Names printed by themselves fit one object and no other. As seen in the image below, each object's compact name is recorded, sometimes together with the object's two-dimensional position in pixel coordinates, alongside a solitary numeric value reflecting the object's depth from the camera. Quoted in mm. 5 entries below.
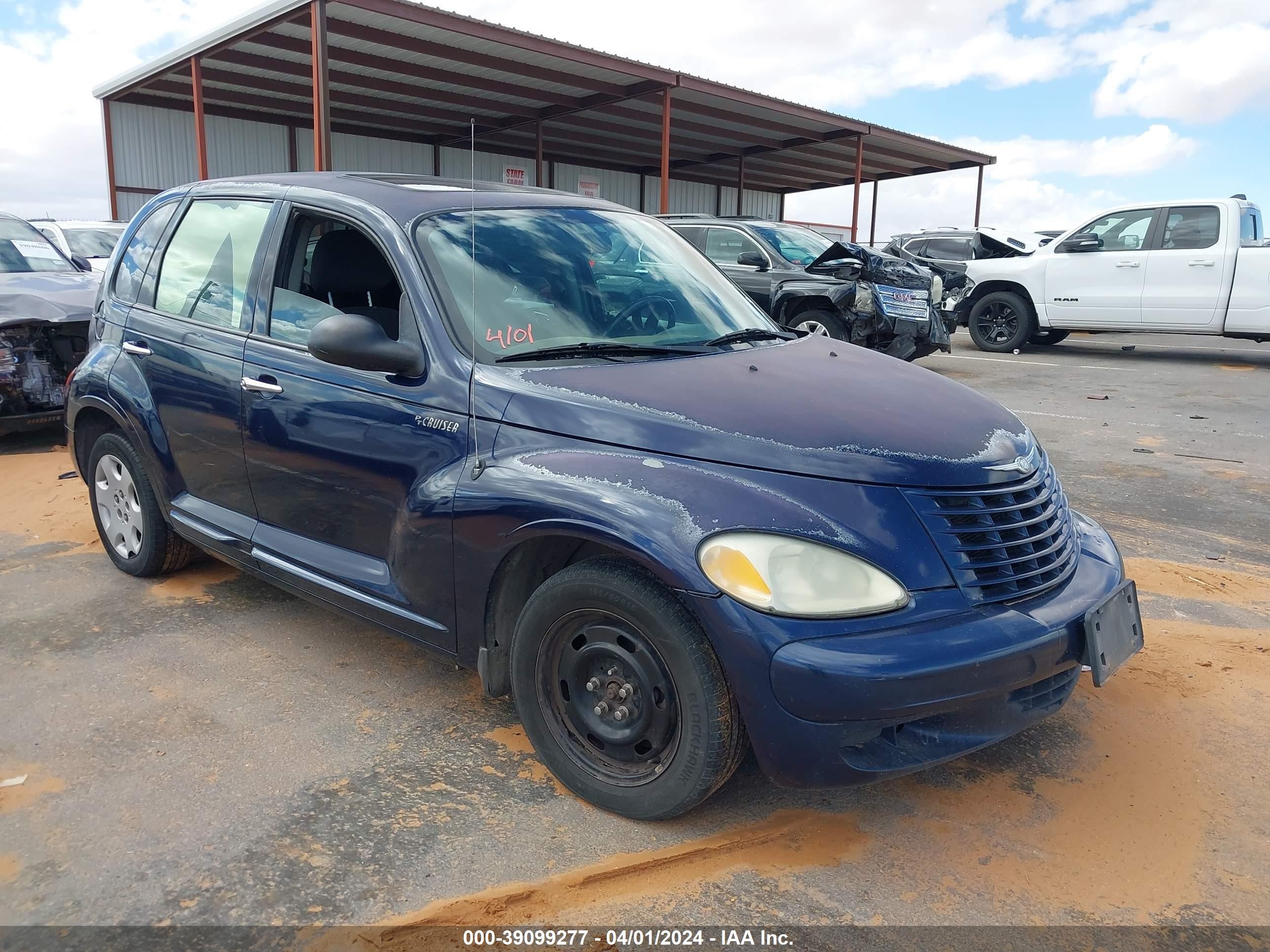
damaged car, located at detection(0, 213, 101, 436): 6531
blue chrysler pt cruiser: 2246
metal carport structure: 13891
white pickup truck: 11211
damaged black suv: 9547
